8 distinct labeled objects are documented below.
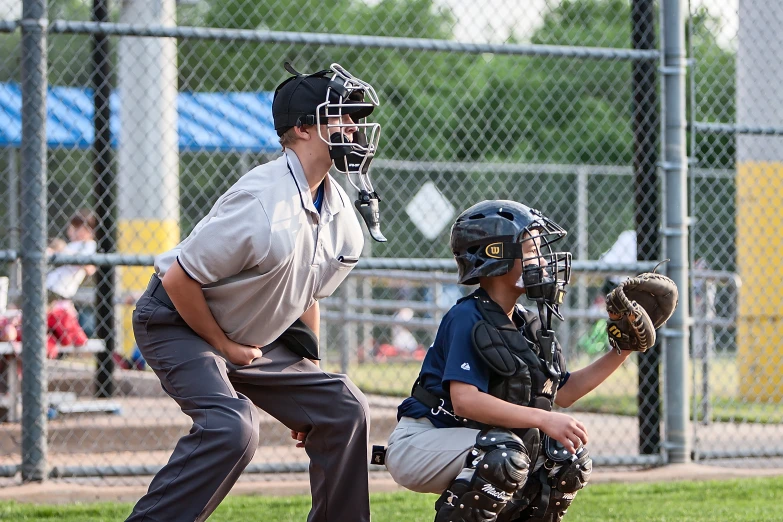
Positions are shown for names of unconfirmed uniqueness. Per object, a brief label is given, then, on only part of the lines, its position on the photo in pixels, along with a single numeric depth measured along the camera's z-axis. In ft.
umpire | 22.66
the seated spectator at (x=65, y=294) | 51.38
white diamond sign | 69.85
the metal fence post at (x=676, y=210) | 41.86
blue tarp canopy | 76.89
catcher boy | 22.61
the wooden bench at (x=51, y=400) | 47.93
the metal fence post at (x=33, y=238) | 36.94
